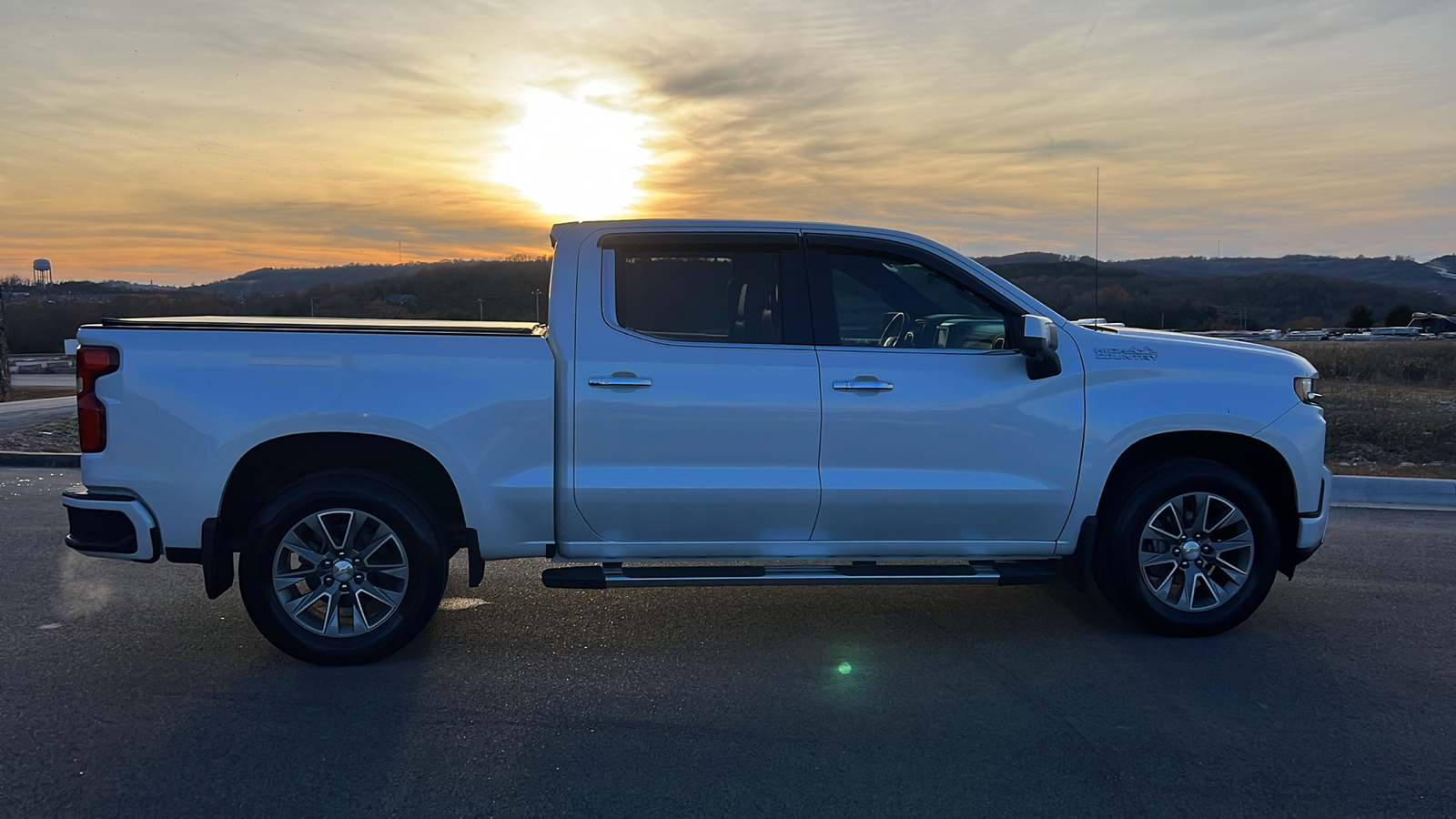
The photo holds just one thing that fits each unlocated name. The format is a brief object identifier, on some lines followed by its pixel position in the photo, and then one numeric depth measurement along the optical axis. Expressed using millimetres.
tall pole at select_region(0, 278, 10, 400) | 16734
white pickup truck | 4602
